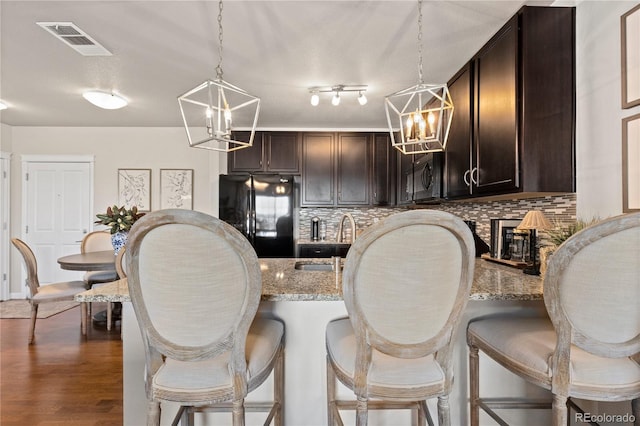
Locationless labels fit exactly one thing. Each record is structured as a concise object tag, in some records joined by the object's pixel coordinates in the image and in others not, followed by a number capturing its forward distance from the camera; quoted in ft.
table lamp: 5.62
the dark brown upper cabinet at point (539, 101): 5.70
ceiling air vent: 6.64
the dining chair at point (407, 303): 3.10
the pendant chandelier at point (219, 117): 4.38
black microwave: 9.41
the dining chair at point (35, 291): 9.77
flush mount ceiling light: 9.81
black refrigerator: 12.69
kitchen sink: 6.45
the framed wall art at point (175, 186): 14.80
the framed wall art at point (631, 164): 4.63
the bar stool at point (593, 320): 3.04
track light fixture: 9.52
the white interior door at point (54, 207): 14.87
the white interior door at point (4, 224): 14.37
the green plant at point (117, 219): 9.57
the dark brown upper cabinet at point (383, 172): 14.15
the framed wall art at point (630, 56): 4.66
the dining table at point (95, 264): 9.77
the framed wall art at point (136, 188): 14.74
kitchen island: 4.94
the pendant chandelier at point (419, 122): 4.61
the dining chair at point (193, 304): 3.10
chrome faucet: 6.14
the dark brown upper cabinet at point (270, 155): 13.91
